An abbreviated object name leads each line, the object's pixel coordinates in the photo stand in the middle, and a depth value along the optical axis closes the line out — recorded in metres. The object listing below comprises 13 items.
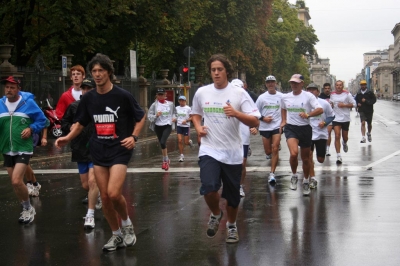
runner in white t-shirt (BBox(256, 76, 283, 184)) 12.11
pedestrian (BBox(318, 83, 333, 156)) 16.19
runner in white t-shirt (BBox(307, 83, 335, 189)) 11.50
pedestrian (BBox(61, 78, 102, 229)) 8.51
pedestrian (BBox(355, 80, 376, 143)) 21.19
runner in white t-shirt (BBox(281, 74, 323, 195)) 10.48
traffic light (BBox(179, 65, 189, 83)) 36.33
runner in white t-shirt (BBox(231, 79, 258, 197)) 9.73
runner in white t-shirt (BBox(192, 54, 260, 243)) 6.95
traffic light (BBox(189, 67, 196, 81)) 35.73
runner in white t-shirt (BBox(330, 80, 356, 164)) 16.50
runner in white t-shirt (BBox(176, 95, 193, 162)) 17.50
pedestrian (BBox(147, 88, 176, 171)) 15.07
